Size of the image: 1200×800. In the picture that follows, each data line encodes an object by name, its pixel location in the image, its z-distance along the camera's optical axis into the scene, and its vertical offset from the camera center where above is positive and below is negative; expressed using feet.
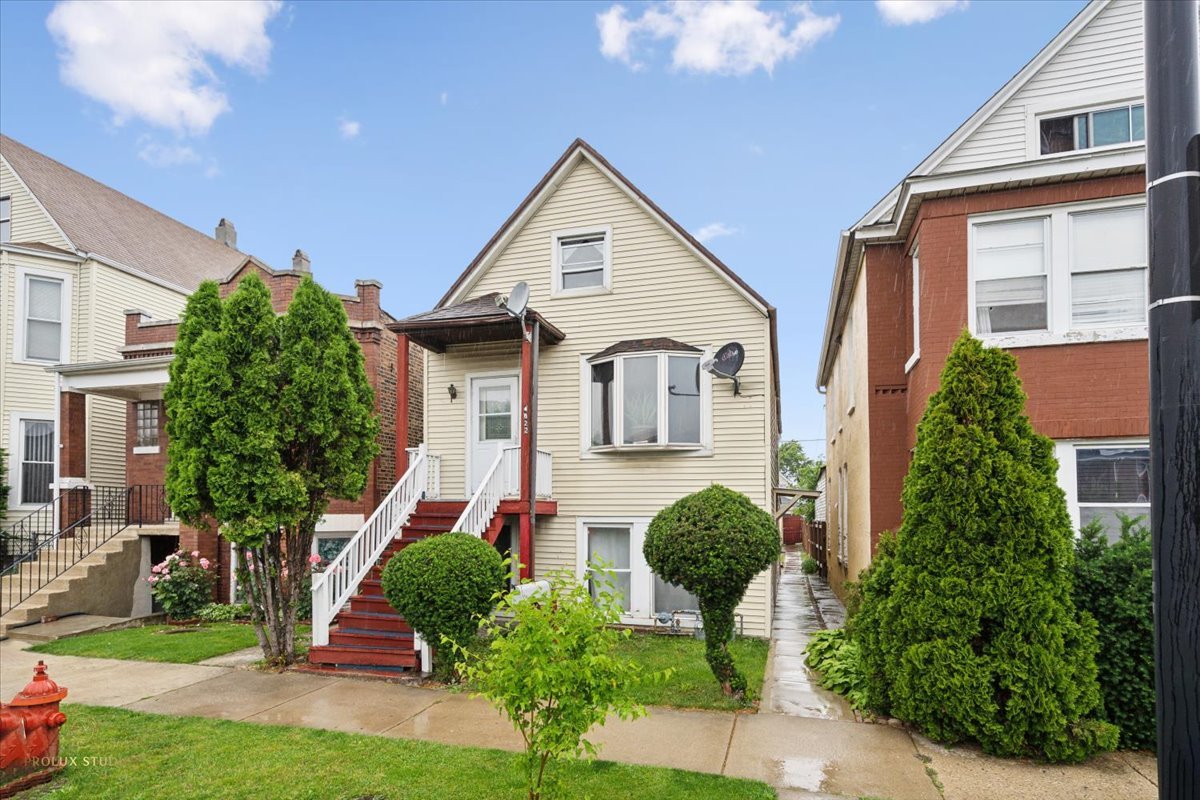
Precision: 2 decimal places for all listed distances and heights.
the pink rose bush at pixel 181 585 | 39.50 -8.40
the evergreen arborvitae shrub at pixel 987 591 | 17.89 -4.05
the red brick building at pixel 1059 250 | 25.39 +7.36
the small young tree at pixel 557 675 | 12.45 -4.25
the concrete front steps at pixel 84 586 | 37.32 -8.49
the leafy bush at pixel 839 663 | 23.93 -8.43
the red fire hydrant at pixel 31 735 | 16.08 -7.02
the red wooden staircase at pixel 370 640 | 27.37 -8.15
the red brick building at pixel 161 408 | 42.50 +2.52
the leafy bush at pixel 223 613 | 39.68 -9.99
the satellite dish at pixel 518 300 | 34.63 +6.91
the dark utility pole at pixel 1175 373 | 7.50 +0.77
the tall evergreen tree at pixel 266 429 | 26.63 +0.39
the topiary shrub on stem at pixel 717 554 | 21.83 -3.59
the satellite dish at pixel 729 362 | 35.06 +3.94
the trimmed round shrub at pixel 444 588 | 24.58 -5.29
